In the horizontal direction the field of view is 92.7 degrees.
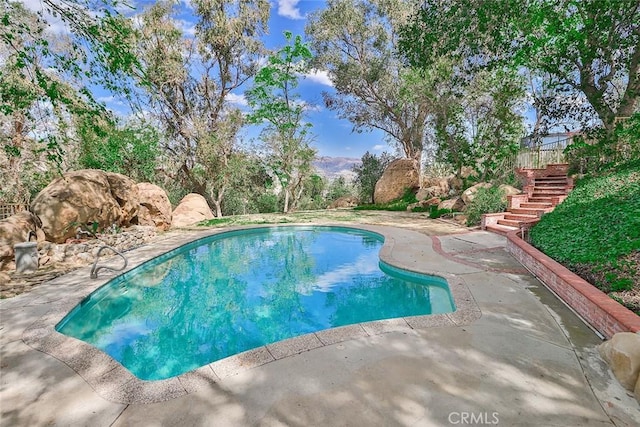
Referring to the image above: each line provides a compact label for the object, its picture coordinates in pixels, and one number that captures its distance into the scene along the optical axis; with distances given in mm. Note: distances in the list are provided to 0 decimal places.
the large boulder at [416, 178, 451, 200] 17250
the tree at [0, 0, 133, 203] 4211
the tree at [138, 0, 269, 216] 15883
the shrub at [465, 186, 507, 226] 10625
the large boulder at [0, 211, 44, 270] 6594
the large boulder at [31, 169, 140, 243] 7969
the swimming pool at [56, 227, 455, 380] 4293
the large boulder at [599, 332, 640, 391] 2471
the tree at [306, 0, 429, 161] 17656
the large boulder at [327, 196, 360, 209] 23236
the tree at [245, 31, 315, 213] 18145
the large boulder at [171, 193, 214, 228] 14547
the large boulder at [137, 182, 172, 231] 11662
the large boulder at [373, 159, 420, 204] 19234
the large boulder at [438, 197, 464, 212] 13359
